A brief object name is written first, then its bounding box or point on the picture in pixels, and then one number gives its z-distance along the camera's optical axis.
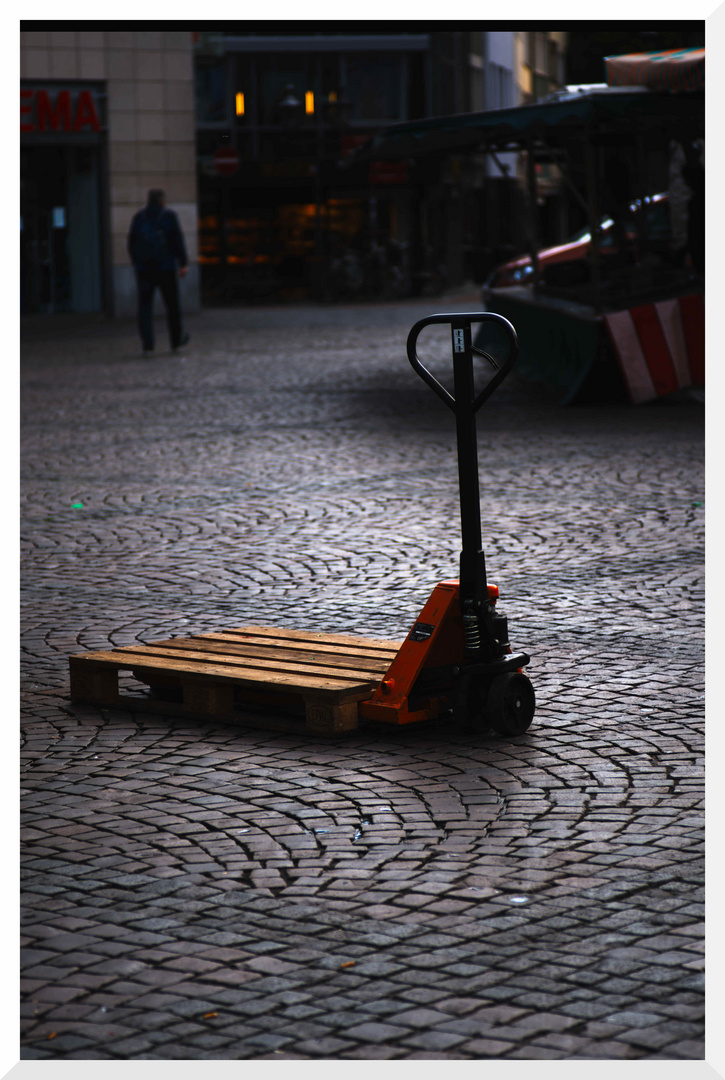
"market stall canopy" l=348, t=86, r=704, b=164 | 14.72
